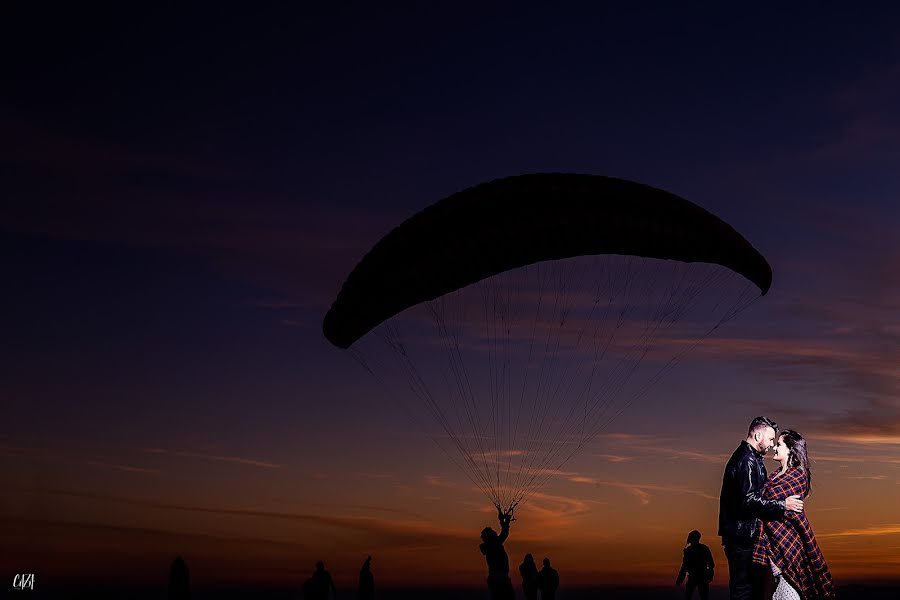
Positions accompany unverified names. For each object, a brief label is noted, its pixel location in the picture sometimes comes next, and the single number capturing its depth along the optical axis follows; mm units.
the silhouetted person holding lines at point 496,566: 20750
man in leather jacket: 12969
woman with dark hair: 12844
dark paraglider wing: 19438
